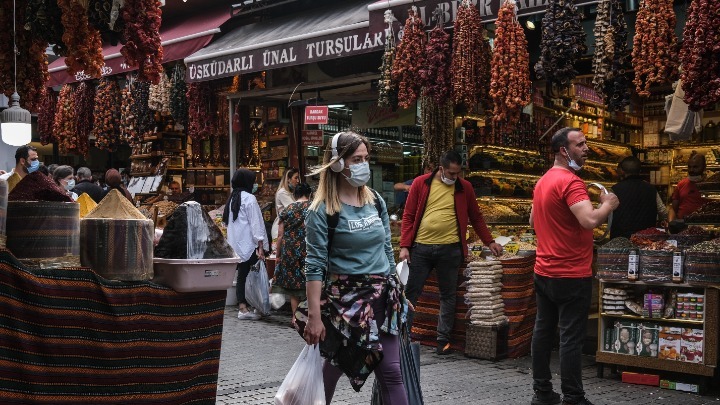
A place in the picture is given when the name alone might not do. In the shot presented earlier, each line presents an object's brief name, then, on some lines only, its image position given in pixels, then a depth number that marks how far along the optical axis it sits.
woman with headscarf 10.63
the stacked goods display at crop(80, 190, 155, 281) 3.73
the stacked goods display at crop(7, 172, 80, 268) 3.58
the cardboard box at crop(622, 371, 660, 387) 7.05
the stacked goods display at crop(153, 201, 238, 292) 3.85
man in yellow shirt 8.41
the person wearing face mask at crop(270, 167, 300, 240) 11.51
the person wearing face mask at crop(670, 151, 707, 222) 10.45
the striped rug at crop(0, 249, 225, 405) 3.35
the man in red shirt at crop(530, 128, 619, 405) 5.96
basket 8.18
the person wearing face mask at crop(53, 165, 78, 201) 10.30
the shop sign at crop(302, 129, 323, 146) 13.02
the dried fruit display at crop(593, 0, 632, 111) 7.50
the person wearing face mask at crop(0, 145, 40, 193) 9.21
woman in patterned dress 9.09
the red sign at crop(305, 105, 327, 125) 11.96
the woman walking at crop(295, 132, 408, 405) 4.51
